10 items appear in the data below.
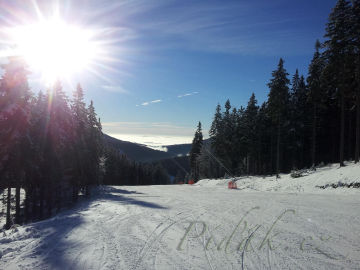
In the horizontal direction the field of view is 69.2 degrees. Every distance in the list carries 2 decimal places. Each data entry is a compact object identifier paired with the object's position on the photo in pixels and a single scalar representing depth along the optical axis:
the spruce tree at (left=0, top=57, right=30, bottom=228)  20.72
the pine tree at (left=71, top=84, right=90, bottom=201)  30.14
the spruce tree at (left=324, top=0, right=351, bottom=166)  24.30
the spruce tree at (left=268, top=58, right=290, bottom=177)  33.59
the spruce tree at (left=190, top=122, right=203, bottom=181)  69.44
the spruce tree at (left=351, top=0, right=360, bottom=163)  23.08
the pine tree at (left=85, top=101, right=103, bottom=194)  32.23
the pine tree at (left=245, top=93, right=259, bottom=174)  48.12
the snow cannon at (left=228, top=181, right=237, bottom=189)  30.69
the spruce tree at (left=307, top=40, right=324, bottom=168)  34.12
